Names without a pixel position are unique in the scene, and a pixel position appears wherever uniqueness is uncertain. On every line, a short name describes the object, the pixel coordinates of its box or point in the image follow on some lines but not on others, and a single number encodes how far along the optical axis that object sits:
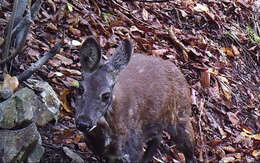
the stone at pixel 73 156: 5.59
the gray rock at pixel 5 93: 5.24
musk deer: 4.89
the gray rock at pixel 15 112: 4.87
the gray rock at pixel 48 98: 5.68
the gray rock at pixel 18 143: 4.80
